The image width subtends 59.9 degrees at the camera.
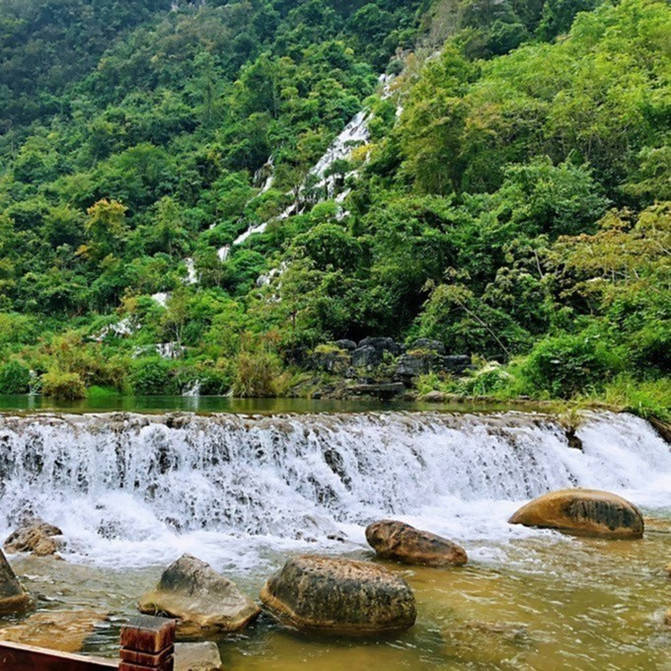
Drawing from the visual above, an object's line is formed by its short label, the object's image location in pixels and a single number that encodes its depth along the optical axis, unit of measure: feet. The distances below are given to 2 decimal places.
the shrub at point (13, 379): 65.07
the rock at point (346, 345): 64.80
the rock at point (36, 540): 20.81
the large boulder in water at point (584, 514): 23.82
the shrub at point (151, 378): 69.00
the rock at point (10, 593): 15.14
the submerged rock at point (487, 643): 12.85
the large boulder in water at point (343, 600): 14.56
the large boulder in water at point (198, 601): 14.35
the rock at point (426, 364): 58.08
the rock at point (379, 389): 55.93
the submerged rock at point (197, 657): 11.79
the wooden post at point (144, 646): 6.50
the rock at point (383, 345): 62.75
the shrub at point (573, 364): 47.19
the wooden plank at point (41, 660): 6.44
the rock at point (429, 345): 59.41
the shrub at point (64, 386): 56.95
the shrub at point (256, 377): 59.56
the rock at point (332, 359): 61.93
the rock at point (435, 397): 52.11
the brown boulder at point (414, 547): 19.84
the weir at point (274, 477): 24.22
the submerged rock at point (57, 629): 13.14
